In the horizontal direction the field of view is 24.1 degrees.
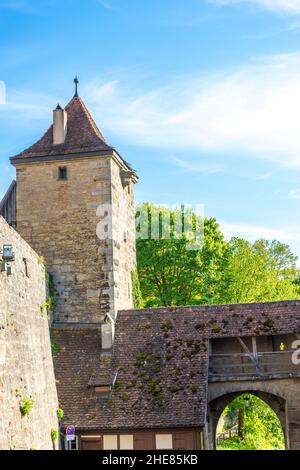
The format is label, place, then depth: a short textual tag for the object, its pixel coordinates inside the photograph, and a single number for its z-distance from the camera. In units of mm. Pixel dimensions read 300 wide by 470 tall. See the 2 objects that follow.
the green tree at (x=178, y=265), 32562
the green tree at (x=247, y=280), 33125
